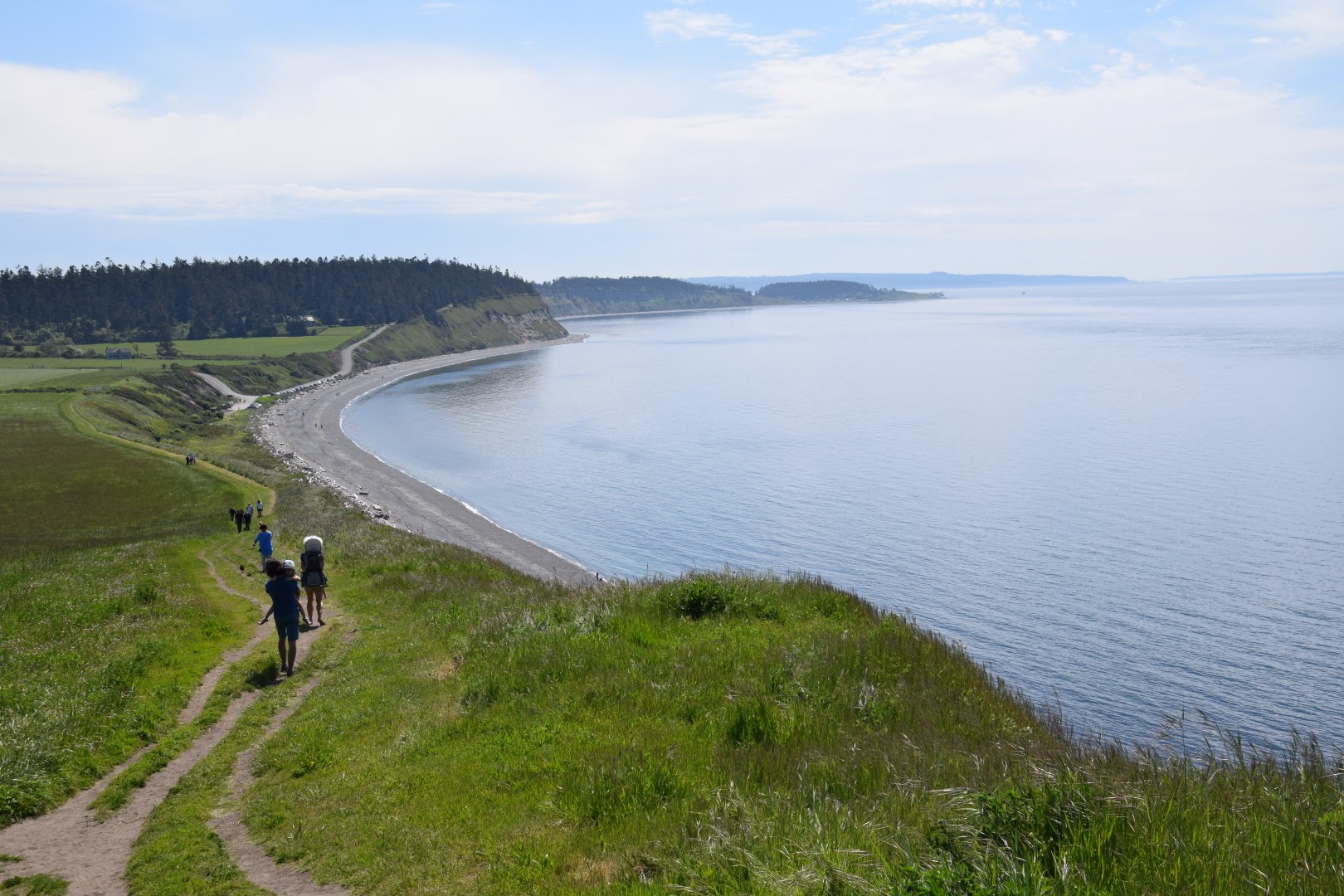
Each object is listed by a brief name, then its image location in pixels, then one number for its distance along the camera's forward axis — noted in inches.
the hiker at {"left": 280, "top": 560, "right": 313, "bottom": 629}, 681.6
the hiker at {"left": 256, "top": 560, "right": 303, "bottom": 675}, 655.8
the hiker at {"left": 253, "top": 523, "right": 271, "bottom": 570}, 1160.2
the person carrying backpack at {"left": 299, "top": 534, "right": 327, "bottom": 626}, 821.2
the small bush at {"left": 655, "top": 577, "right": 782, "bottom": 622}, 735.7
